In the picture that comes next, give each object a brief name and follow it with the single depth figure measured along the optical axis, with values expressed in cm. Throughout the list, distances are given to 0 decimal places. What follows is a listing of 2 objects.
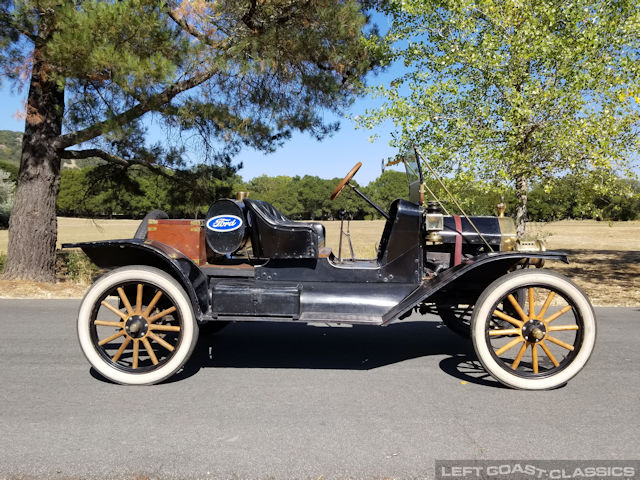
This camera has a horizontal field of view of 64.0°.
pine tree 718
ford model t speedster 362
